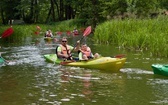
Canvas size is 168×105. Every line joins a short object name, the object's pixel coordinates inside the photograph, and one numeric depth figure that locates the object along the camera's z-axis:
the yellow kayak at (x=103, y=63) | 10.18
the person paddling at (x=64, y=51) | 12.25
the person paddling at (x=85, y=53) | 11.42
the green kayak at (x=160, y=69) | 9.27
